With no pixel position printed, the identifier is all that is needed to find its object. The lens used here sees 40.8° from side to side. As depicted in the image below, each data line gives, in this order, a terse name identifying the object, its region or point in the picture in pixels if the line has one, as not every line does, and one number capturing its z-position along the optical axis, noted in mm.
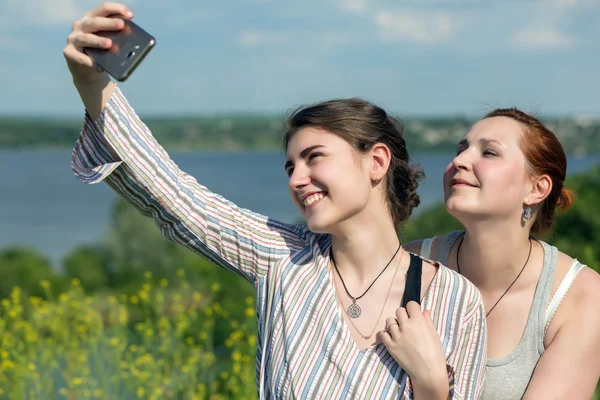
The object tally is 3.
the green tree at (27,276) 6008
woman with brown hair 2059
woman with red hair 2426
